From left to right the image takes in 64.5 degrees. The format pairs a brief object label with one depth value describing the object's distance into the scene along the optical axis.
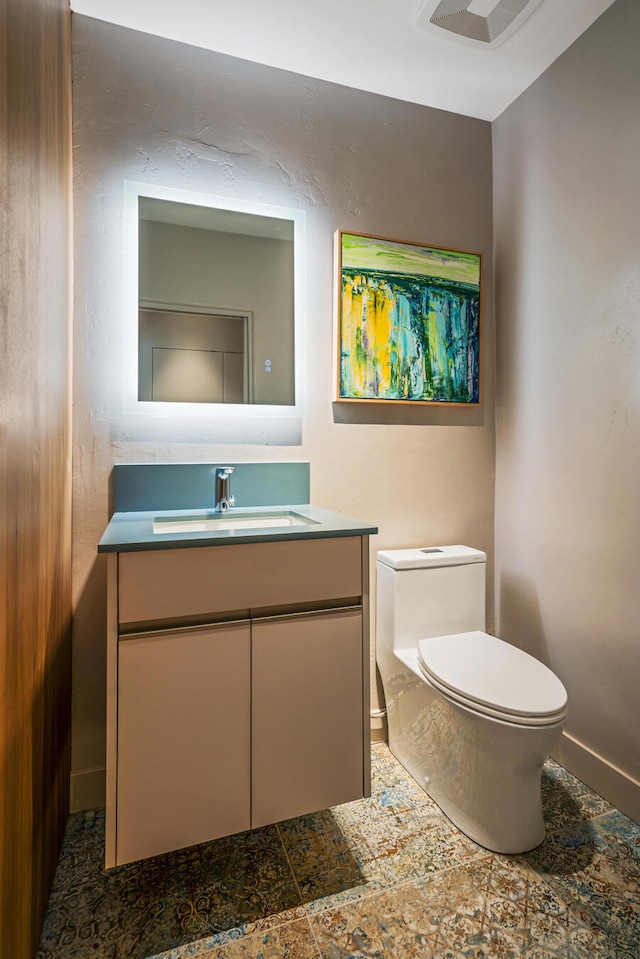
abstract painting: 1.87
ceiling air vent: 1.51
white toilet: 1.33
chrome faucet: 1.65
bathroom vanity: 1.12
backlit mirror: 1.63
